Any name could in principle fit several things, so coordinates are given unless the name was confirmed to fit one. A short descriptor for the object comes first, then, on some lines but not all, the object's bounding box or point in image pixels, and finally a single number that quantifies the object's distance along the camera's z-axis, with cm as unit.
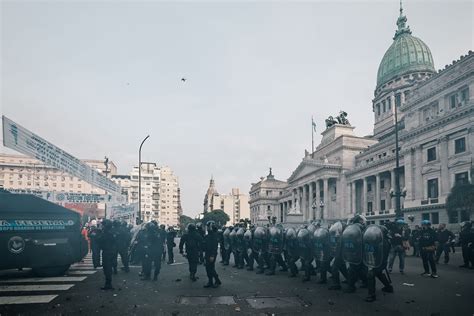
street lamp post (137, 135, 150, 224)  2887
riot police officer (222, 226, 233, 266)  1678
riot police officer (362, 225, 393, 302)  841
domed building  7738
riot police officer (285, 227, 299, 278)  1231
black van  1109
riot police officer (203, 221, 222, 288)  1032
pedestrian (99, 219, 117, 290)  984
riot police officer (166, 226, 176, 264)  1790
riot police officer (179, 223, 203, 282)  1122
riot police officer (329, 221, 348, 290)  988
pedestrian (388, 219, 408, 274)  1344
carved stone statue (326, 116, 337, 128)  7668
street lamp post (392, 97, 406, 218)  2688
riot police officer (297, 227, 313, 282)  1136
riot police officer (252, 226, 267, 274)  1342
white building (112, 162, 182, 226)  14169
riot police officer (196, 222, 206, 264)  1157
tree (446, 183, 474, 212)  2838
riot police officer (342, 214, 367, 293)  902
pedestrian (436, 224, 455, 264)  1722
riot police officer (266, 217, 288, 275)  1286
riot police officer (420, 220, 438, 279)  1249
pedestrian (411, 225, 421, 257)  2188
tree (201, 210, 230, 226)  11407
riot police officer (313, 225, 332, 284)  1057
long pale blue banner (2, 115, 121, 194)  1361
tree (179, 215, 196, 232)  16638
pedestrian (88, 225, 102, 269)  1498
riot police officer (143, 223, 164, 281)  1190
